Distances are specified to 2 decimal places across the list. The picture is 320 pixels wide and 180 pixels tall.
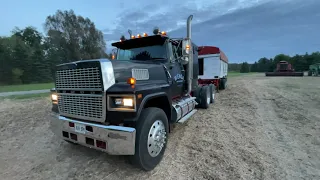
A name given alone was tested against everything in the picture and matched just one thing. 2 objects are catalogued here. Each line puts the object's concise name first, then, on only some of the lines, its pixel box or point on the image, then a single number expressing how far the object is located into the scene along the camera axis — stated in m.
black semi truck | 2.78
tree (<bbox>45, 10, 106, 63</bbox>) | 42.91
